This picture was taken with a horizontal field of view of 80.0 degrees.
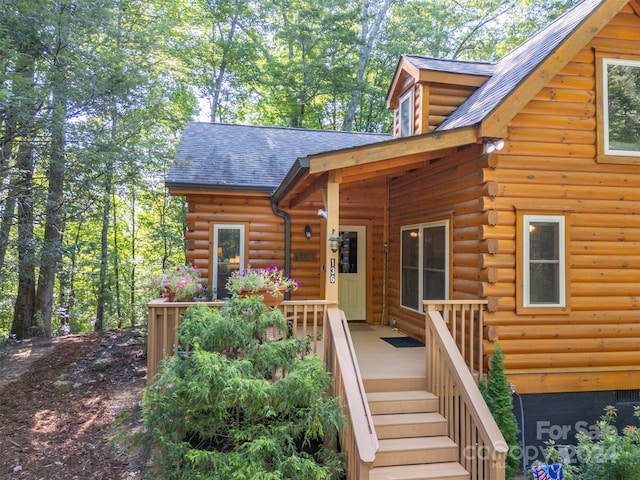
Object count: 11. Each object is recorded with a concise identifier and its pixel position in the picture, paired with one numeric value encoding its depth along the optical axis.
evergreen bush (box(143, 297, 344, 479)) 3.03
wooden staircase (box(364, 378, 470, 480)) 3.80
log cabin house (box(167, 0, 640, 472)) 4.85
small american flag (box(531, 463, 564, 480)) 3.60
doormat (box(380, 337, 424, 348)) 6.18
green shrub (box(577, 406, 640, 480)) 3.63
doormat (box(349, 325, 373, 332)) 7.46
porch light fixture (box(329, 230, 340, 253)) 4.80
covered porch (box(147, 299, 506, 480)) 3.55
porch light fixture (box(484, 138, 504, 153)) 4.64
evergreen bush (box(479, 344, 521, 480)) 4.30
